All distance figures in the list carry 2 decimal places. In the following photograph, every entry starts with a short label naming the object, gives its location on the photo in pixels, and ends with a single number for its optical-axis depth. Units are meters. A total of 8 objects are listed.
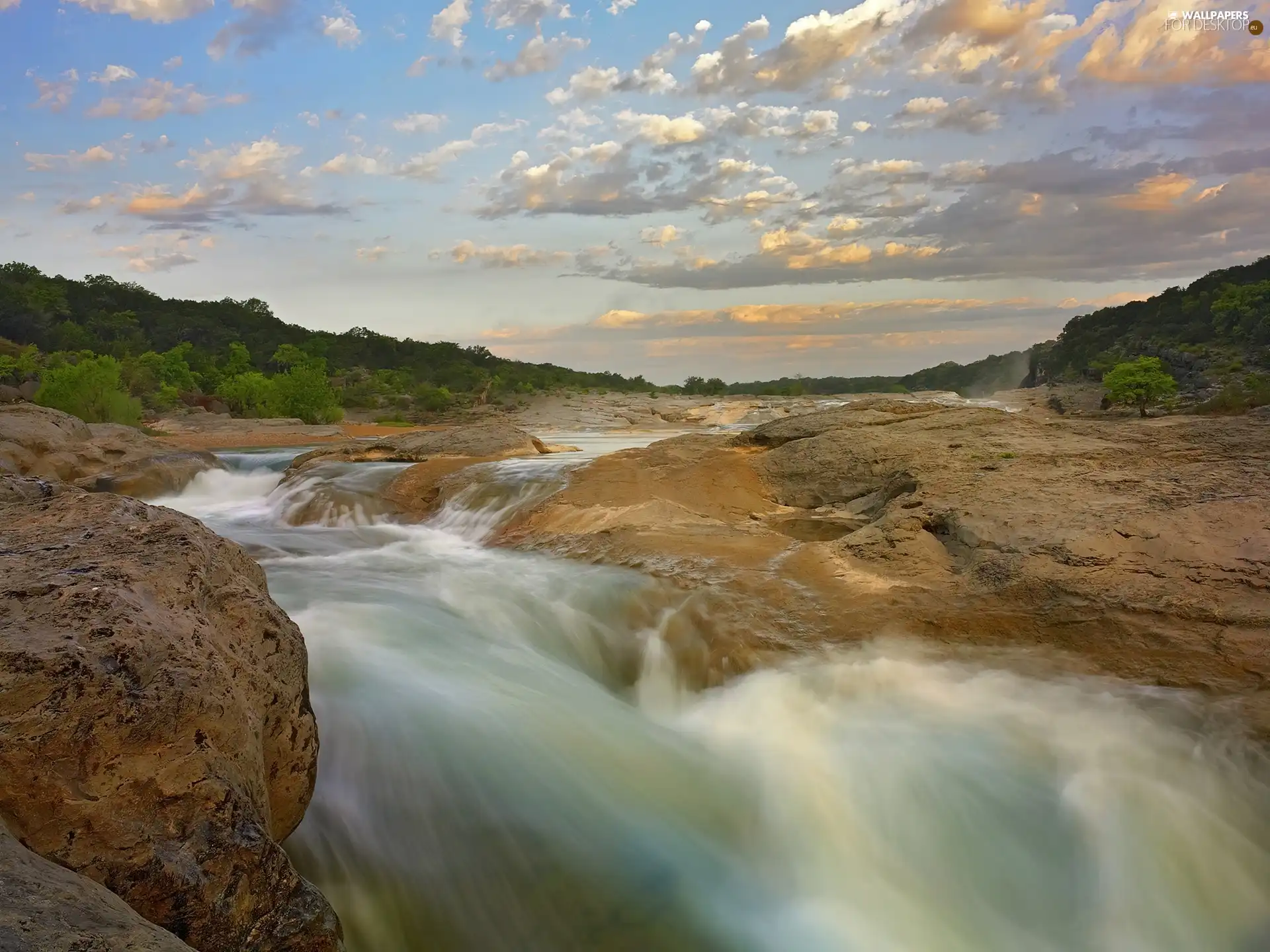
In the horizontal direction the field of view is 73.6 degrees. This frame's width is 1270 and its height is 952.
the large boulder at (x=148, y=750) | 2.41
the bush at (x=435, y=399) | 62.62
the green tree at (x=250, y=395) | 48.72
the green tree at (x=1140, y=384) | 34.12
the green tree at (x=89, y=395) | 34.22
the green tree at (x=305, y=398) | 47.12
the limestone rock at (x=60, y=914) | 1.81
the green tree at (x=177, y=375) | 55.16
